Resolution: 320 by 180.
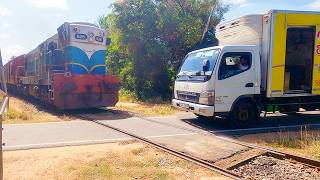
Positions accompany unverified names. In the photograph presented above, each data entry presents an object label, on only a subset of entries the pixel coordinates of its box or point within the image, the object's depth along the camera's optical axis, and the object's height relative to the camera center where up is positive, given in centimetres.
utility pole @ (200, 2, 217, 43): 1532 +382
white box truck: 690 +30
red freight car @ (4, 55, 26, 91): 1547 +72
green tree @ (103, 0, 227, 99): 1509 +275
